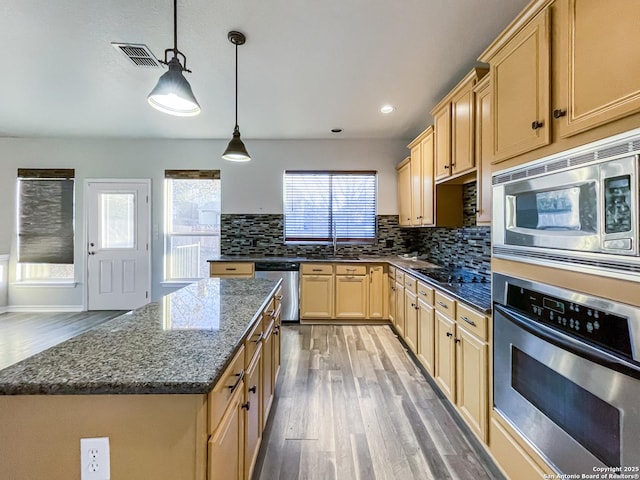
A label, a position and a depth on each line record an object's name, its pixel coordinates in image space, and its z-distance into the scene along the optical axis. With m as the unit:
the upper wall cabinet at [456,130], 2.16
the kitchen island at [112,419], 0.76
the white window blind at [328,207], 4.48
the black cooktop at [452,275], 2.52
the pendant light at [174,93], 1.47
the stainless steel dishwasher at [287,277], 3.91
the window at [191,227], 4.55
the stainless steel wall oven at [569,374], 0.85
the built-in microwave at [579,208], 0.86
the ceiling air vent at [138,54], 2.22
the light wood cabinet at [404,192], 3.84
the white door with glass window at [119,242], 4.46
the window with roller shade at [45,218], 4.41
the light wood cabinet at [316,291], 3.88
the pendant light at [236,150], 2.38
